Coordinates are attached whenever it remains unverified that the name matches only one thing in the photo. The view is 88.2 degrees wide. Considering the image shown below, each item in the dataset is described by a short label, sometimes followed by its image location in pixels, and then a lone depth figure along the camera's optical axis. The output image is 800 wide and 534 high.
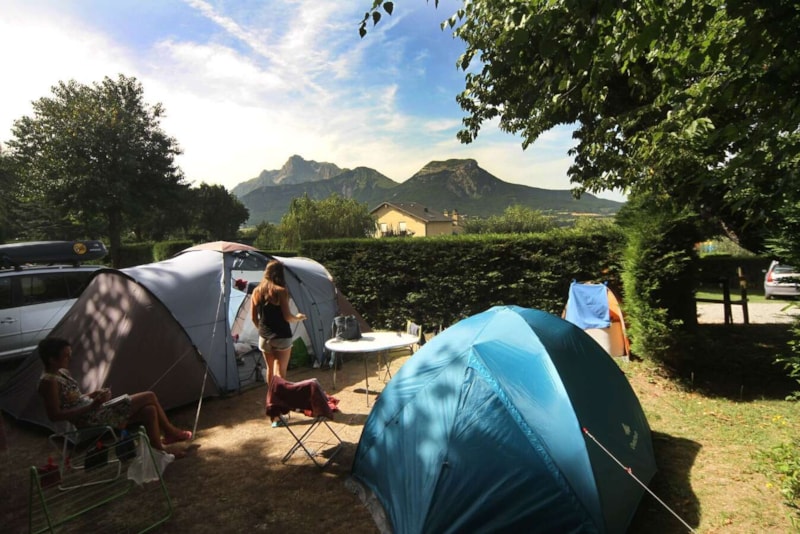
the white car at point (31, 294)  6.96
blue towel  7.16
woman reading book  3.84
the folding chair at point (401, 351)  6.31
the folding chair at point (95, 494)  3.32
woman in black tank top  5.20
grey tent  5.15
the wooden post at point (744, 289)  7.97
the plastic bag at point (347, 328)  6.05
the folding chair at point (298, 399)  3.83
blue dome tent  2.73
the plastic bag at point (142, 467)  3.62
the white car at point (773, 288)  12.45
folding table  5.41
